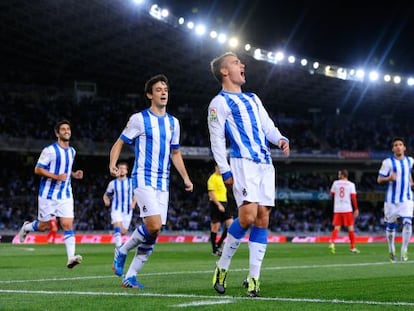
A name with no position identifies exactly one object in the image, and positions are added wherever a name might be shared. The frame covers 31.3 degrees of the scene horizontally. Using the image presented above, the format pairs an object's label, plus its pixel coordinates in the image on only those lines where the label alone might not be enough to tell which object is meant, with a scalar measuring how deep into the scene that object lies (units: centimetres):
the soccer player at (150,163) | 848
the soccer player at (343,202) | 2111
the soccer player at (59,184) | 1209
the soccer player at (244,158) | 752
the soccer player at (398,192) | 1485
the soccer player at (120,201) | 1945
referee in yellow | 1794
